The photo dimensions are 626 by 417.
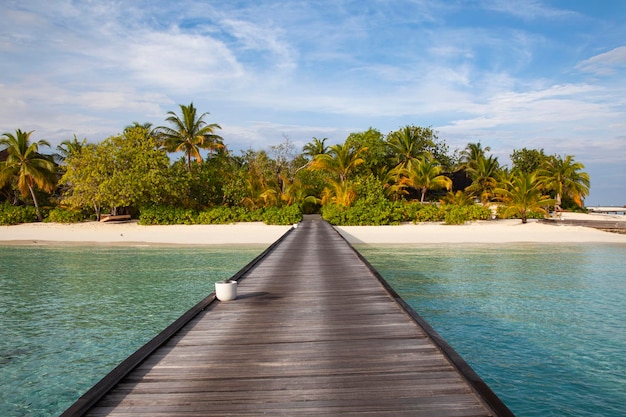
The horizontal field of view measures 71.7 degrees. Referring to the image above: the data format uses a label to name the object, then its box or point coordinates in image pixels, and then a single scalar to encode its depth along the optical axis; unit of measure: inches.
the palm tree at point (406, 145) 1397.6
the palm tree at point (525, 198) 962.1
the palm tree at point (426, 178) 1178.0
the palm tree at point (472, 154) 1598.4
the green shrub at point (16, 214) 1017.5
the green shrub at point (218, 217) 997.4
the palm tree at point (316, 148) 1498.5
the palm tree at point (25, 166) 1074.7
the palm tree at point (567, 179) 1364.4
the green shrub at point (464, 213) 998.7
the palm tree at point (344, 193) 1034.7
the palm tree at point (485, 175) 1409.9
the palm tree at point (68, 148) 1286.9
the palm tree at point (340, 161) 1177.4
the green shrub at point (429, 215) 1021.2
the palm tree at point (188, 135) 1211.2
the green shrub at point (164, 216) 985.5
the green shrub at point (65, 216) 1028.5
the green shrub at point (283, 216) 985.5
